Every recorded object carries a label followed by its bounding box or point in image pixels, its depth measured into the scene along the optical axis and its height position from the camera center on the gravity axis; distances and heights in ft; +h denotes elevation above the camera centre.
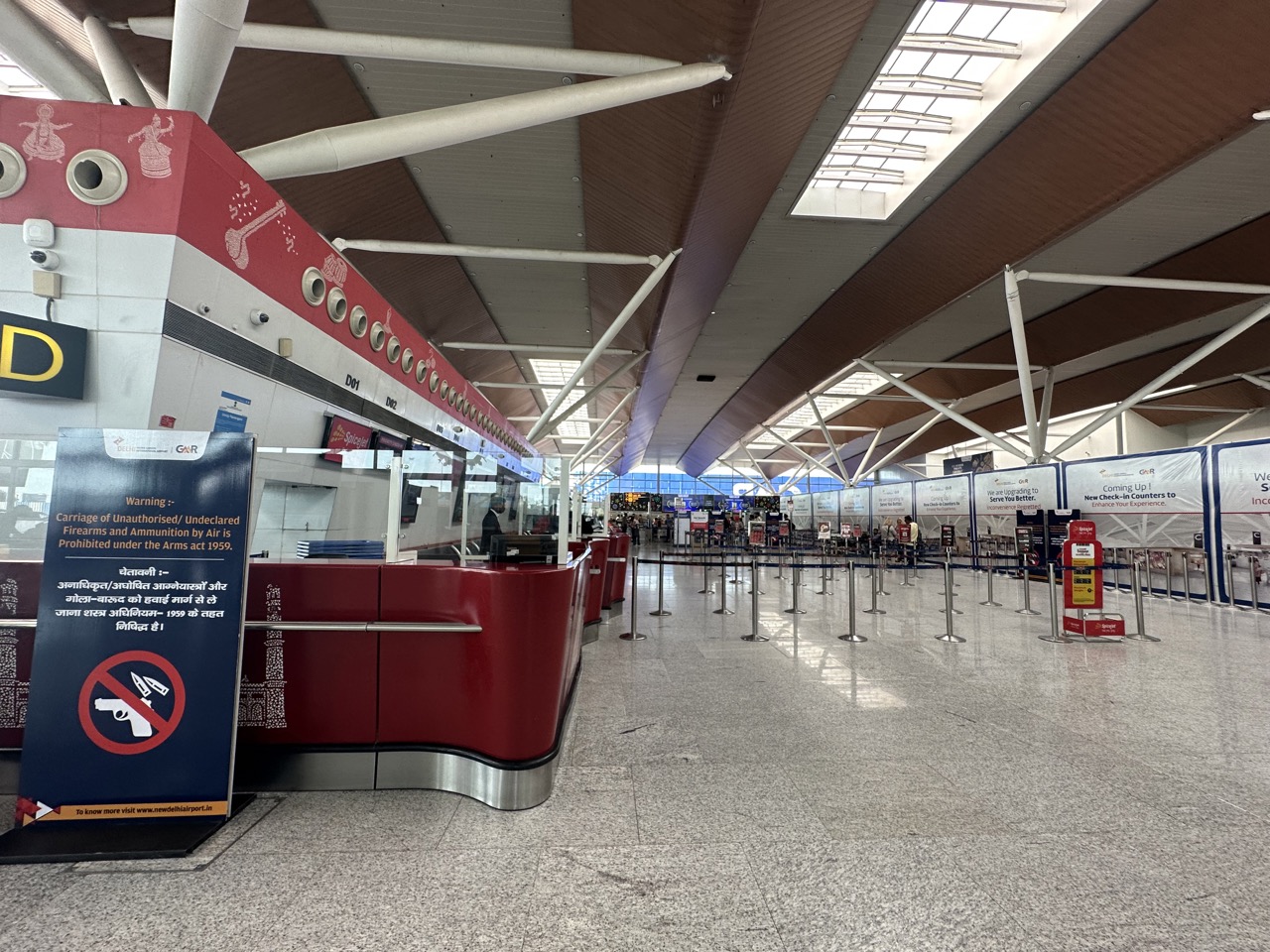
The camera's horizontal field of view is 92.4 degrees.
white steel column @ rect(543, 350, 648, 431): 65.52 +15.53
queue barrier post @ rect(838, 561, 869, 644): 26.12 -4.49
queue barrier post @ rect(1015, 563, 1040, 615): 34.99 -4.33
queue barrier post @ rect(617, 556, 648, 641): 26.49 -4.96
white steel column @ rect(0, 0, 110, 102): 20.18 +15.93
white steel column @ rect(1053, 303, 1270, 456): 46.26 +14.36
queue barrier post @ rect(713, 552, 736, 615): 33.42 -4.50
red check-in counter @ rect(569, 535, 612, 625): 26.63 -2.83
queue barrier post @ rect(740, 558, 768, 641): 26.35 -4.53
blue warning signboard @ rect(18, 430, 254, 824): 9.16 -1.77
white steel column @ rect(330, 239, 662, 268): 37.11 +17.12
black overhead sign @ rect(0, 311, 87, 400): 11.80 +3.14
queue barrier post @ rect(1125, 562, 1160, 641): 27.53 -4.02
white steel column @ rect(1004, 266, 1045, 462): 42.86 +13.80
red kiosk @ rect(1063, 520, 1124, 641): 27.22 -2.80
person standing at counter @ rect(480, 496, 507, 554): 12.39 -0.06
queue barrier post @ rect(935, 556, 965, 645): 26.53 -3.97
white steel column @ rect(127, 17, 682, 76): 18.69 +15.17
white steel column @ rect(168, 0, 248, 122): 14.80 +11.85
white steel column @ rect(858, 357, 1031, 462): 67.64 +14.52
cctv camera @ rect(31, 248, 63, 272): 12.68 +5.31
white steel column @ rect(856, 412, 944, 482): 100.89 +16.55
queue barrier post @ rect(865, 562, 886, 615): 34.53 -3.60
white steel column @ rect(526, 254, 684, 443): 39.17 +15.20
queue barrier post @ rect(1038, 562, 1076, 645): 26.22 -4.63
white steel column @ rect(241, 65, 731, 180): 19.67 +13.27
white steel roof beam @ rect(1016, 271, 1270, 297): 41.88 +17.14
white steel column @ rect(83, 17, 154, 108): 20.48 +15.25
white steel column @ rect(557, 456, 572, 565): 12.92 +0.12
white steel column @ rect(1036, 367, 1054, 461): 66.95 +14.65
